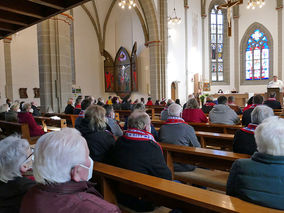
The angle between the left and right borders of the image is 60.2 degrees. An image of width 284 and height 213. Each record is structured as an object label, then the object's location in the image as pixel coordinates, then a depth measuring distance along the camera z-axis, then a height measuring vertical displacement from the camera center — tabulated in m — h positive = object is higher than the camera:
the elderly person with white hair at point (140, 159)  2.16 -0.59
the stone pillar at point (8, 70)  13.40 +1.41
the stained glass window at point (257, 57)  18.58 +2.60
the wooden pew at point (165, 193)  1.44 -0.67
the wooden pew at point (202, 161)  2.58 -0.80
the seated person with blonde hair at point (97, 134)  2.68 -0.46
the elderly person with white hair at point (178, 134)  3.15 -0.56
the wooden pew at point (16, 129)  4.80 -0.69
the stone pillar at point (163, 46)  13.73 +2.60
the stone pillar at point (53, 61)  8.73 +1.20
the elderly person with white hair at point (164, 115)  5.63 -0.52
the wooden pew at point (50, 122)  5.93 -0.72
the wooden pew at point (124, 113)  8.31 -0.72
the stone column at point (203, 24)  18.38 +5.13
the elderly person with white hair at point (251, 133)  2.74 -0.49
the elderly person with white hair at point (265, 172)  1.51 -0.52
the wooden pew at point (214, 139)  3.60 -0.75
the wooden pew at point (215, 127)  4.51 -0.69
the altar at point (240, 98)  14.39 -0.44
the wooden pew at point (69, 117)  7.04 -0.69
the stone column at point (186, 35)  16.30 +3.74
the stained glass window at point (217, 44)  19.45 +3.74
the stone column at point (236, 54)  19.19 +2.90
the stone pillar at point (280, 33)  17.23 +4.06
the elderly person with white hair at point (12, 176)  1.50 -0.51
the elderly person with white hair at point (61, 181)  1.10 -0.41
